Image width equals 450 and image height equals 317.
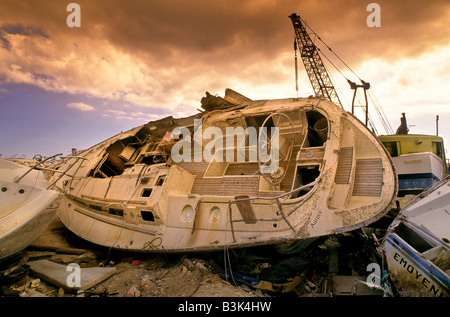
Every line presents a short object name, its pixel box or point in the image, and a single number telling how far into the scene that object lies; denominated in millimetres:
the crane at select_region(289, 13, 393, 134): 20906
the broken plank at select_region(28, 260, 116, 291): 4048
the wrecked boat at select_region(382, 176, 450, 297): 2521
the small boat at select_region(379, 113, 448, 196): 6617
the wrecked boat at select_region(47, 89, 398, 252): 3912
